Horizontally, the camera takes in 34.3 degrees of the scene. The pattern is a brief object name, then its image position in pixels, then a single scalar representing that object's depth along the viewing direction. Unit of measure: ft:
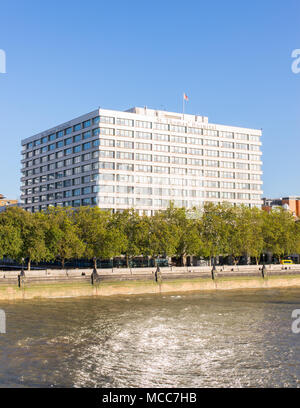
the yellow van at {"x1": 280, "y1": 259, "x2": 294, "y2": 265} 438.81
